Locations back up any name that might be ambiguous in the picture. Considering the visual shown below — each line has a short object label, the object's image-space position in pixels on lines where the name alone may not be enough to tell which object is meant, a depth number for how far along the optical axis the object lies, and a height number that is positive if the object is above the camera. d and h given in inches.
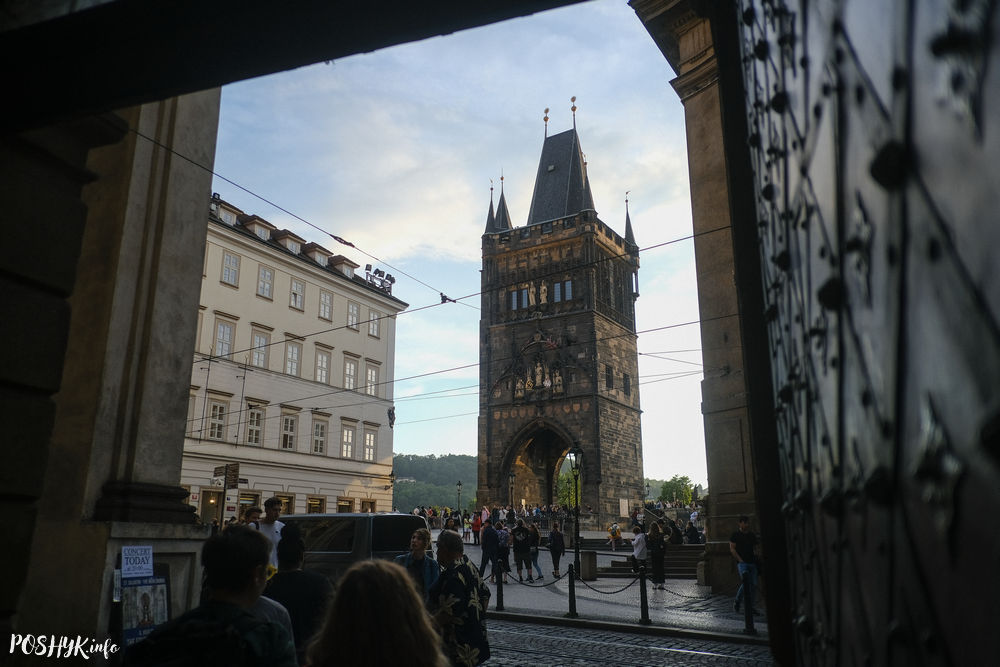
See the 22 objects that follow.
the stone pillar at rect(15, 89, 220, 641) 195.0 +36.2
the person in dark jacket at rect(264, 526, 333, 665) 165.5 -19.6
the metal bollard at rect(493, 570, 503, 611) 516.6 -57.3
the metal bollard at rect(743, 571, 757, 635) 378.7 -53.5
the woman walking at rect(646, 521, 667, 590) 680.4 -40.3
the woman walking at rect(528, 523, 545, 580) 762.2 -38.6
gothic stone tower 1768.0 +364.8
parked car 414.6 -18.3
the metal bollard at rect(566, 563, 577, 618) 468.4 -58.7
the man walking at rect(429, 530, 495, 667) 178.5 -26.5
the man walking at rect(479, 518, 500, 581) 676.1 -33.1
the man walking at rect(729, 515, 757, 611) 436.1 -25.1
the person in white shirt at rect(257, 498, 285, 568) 294.4 -7.1
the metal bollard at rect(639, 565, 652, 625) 428.5 -57.6
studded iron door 15.6 +5.3
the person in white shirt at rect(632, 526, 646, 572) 675.9 -36.2
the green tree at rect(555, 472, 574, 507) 3069.9 +77.3
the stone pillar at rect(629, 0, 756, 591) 476.4 +149.9
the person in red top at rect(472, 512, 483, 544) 1058.8 -24.7
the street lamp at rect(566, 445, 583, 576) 743.7 -18.8
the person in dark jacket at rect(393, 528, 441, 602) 233.5 -18.7
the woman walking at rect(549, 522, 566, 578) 772.6 -40.6
